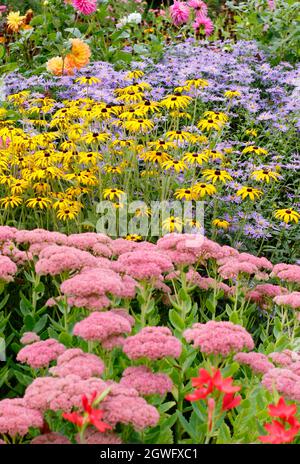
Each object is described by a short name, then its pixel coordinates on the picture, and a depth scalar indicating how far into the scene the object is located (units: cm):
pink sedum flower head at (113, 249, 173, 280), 280
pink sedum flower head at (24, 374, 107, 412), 203
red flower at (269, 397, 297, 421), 194
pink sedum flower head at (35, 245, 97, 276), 275
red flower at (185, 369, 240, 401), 197
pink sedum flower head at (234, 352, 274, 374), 257
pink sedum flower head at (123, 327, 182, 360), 229
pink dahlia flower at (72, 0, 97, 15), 608
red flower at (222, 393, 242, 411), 206
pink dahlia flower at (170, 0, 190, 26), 697
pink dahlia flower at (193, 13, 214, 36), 712
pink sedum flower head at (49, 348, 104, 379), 218
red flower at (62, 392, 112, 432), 188
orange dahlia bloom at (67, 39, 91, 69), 581
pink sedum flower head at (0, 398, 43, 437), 204
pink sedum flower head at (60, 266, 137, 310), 250
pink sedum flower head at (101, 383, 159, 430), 202
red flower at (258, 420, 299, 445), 189
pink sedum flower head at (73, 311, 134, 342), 229
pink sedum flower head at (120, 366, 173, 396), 224
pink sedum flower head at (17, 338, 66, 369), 242
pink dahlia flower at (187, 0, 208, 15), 712
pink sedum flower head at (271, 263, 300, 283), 331
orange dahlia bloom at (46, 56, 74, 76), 575
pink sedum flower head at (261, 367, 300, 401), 232
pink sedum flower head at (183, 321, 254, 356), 235
